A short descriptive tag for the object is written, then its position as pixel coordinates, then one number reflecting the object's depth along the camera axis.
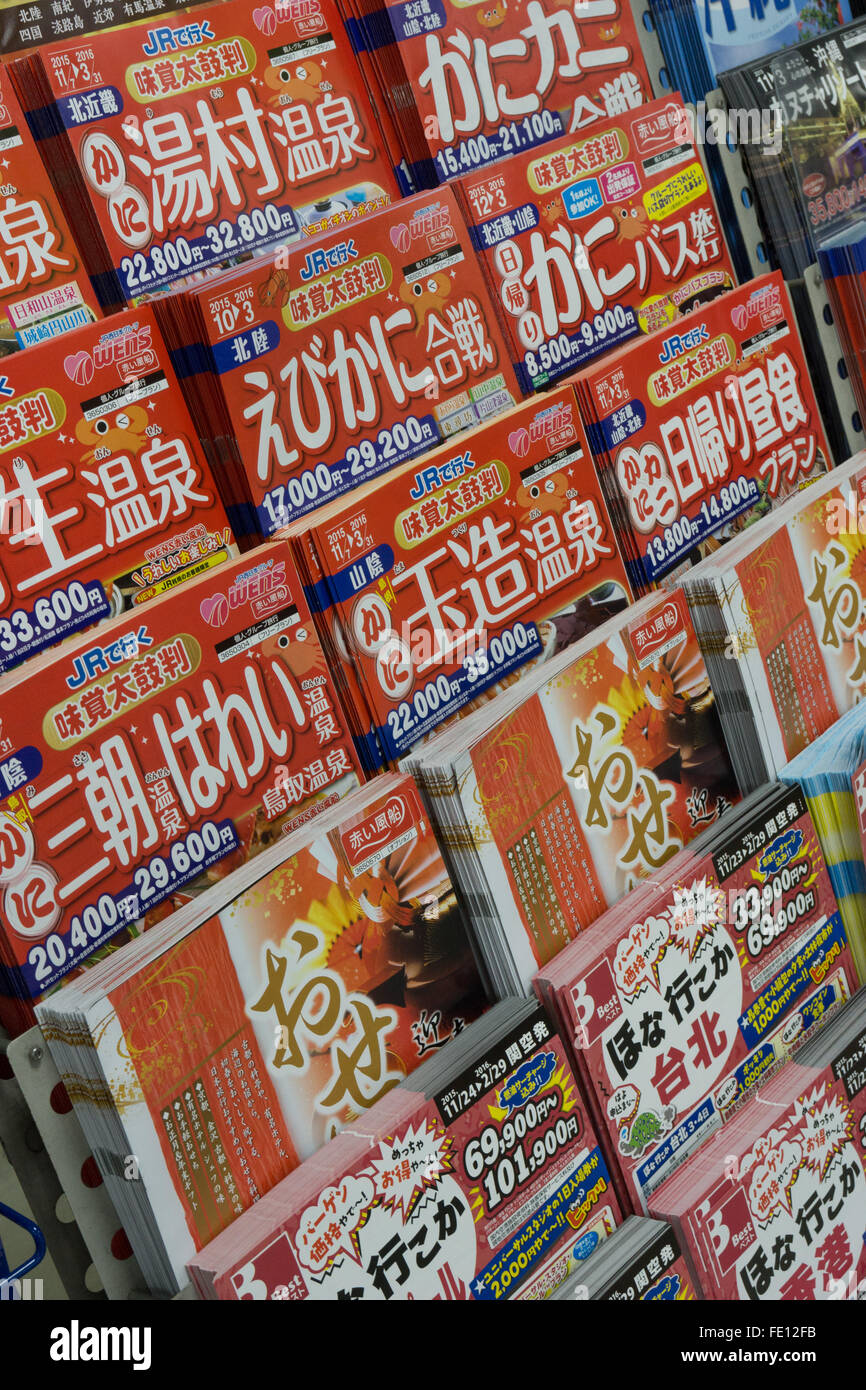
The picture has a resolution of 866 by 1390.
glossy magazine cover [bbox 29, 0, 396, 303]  1.45
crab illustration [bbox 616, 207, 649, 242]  1.77
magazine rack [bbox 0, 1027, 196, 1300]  1.19
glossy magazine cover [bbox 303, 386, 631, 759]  1.46
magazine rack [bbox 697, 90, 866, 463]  1.94
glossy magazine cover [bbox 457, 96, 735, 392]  1.66
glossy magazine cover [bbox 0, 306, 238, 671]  1.28
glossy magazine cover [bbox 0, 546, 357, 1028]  1.21
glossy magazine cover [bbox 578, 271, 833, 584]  1.70
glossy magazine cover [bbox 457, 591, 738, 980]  1.49
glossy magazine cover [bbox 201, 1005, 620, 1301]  1.24
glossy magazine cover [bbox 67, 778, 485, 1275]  1.21
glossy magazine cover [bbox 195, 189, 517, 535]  1.42
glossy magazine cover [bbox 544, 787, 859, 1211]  1.52
